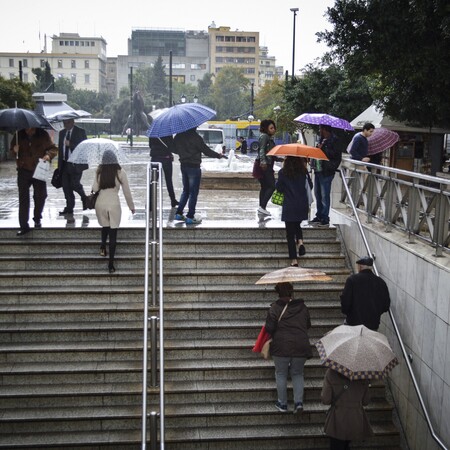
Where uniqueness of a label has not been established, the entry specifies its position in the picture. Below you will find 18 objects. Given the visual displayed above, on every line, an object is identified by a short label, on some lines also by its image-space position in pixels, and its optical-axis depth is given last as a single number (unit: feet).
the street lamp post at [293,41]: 147.90
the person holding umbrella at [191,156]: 36.91
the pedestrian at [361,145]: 36.11
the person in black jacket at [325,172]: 36.01
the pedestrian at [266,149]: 37.65
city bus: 199.21
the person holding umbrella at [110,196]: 31.68
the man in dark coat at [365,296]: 25.71
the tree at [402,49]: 34.32
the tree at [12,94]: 105.19
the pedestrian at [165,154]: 40.37
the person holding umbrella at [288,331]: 24.80
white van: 192.23
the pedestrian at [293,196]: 32.17
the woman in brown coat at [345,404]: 22.27
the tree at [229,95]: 349.61
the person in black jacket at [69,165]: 39.68
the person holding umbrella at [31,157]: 35.42
